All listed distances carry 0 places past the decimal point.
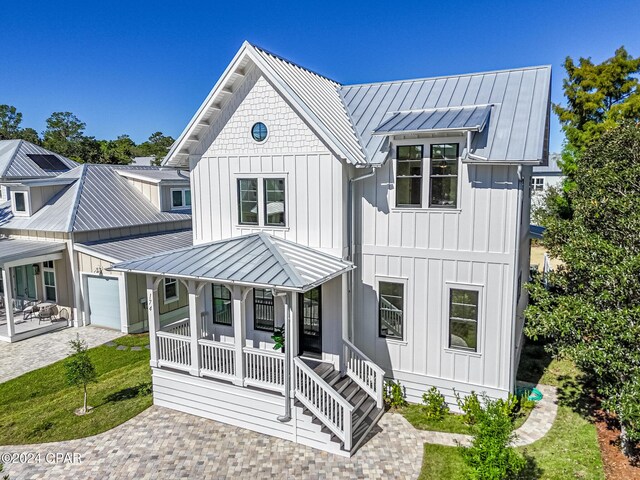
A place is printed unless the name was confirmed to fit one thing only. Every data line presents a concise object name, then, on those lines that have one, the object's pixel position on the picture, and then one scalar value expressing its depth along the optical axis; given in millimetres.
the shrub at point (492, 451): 7219
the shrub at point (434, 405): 11234
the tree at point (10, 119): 66625
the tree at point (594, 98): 24922
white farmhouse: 10570
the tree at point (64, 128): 68000
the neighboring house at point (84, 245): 18609
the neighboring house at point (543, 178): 44531
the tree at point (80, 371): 11320
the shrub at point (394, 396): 11797
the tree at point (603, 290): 8523
